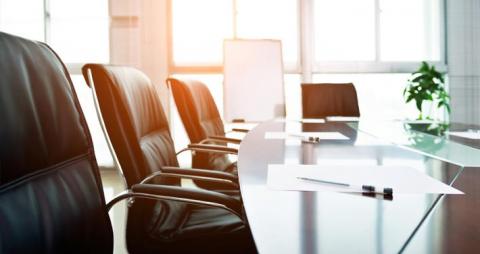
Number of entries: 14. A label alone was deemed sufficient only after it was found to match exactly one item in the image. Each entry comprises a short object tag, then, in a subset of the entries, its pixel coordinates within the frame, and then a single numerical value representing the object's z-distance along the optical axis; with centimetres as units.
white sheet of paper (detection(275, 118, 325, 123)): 290
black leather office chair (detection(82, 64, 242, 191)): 127
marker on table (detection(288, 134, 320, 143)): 162
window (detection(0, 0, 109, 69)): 489
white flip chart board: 467
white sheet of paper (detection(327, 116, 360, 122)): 292
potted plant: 462
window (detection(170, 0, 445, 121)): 495
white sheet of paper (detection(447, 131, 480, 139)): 181
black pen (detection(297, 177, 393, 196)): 78
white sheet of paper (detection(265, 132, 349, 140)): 180
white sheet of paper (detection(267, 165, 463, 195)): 82
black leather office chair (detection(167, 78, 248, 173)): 215
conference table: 53
